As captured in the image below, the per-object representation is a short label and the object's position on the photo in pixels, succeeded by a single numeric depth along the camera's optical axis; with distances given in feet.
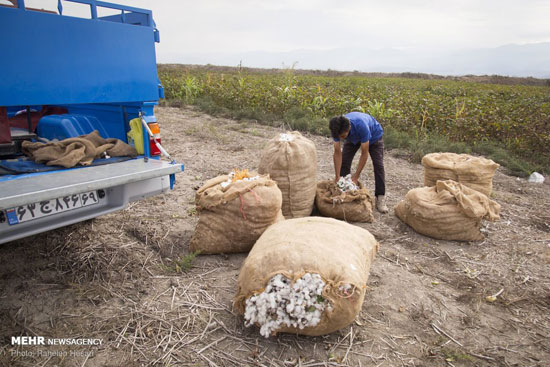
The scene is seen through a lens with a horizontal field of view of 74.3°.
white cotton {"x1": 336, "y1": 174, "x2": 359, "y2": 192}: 14.42
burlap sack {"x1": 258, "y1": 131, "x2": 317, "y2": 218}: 12.76
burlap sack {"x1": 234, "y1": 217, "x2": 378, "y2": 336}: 7.20
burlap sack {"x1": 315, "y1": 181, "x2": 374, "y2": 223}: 13.99
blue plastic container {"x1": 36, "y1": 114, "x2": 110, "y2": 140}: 10.83
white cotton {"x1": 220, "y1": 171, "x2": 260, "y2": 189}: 10.99
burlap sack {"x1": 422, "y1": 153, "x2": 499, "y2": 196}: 14.60
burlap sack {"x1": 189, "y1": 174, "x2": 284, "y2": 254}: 10.50
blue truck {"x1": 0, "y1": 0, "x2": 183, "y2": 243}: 7.49
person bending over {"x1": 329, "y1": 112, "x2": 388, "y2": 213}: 13.75
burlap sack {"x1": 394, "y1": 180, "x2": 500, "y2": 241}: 12.66
